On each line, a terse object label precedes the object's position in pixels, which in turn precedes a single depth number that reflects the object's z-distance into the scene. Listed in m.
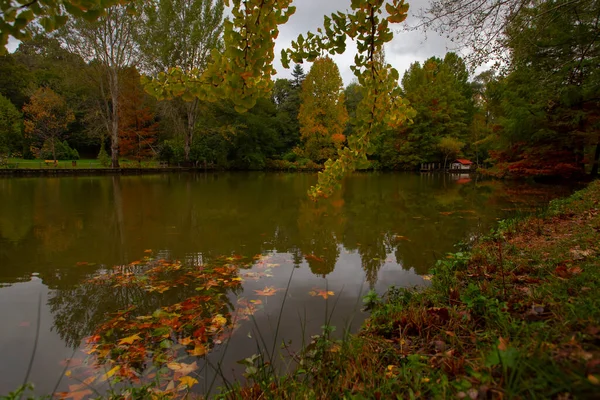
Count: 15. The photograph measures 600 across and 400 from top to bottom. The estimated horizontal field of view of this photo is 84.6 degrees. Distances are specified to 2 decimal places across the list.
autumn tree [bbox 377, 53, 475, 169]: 34.88
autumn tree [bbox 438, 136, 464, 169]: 33.50
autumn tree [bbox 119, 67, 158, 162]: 30.25
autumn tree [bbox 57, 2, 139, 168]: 22.44
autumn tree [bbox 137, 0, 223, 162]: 25.16
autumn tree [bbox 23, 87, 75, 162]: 25.64
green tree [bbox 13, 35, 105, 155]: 23.59
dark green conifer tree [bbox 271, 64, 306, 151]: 39.09
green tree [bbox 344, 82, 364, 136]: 40.34
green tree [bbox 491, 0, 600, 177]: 11.57
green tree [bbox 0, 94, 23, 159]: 23.69
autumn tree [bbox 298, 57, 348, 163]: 34.03
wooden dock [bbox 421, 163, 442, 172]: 37.50
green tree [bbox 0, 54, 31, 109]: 32.38
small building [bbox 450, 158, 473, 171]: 39.17
